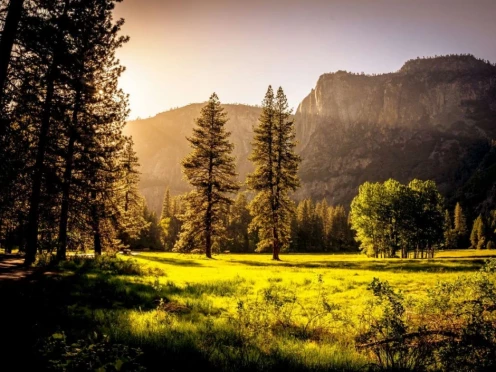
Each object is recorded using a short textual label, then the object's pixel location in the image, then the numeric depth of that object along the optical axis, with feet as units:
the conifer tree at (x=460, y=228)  378.32
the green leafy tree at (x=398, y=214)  168.55
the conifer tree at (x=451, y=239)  354.39
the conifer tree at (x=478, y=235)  324.19
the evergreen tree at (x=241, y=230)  315.45
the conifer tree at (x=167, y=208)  328.35
